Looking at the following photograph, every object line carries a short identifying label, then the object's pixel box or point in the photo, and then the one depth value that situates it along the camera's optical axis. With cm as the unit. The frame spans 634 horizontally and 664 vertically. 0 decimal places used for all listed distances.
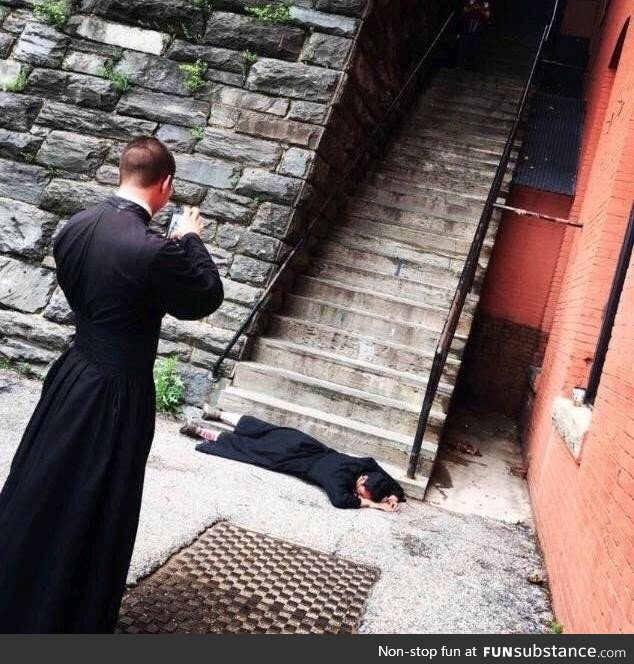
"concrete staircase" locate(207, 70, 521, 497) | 498
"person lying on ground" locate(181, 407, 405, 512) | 417
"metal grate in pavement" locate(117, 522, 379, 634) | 249
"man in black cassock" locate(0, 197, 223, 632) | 198
